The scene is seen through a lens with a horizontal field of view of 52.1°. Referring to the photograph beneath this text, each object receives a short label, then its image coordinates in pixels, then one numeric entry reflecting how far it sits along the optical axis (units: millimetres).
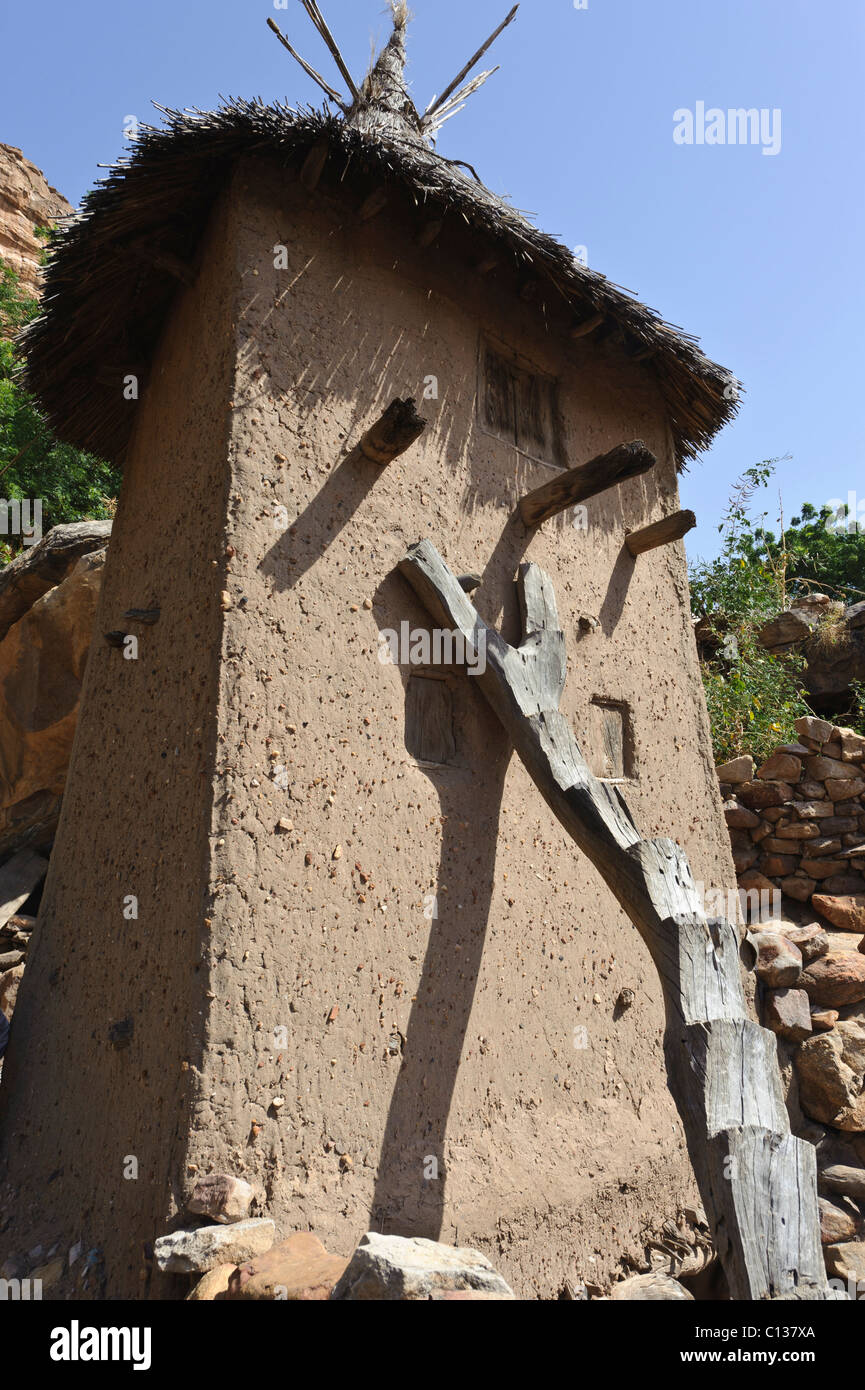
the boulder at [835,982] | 5109
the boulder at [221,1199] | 2617
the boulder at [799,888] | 5863
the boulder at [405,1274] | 2111
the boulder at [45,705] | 6773
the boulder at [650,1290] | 3328
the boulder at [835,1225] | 4258
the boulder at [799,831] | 5918
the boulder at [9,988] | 5332
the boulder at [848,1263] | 4012
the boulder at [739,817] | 6086
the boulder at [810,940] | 5270
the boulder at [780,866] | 5941
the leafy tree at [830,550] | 16906
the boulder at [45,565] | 7109
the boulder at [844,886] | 5852
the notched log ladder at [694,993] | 2445
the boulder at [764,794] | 6070
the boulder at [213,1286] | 2396
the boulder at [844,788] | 6008
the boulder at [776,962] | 4965
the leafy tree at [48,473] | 12234
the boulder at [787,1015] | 4863
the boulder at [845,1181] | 4492
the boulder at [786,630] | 9352
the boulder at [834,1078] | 4723
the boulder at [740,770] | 6246
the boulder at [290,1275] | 2271
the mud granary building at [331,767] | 2998
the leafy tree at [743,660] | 7074
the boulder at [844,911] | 5656
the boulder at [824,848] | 5867
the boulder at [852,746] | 6121
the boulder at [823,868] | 5863
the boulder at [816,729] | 6148
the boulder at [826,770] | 6066
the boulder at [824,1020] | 4953
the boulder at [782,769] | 6121
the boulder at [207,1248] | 2484
